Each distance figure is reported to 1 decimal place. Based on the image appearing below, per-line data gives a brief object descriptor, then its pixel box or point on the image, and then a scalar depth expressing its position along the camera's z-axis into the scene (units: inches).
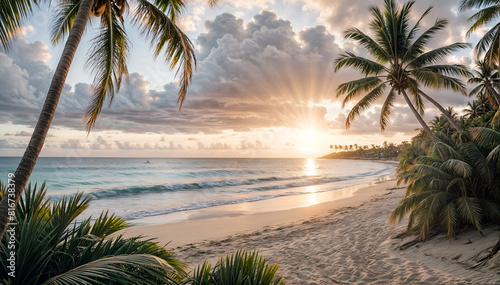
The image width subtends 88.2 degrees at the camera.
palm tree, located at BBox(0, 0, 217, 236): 131.4
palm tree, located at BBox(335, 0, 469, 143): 428.1
